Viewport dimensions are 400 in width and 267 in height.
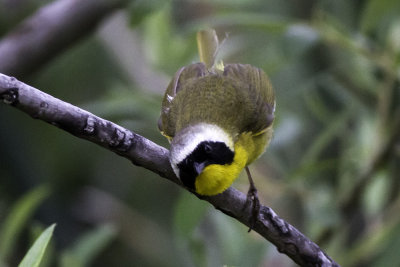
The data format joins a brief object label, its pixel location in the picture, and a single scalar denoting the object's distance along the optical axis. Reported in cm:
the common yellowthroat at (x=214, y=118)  366
